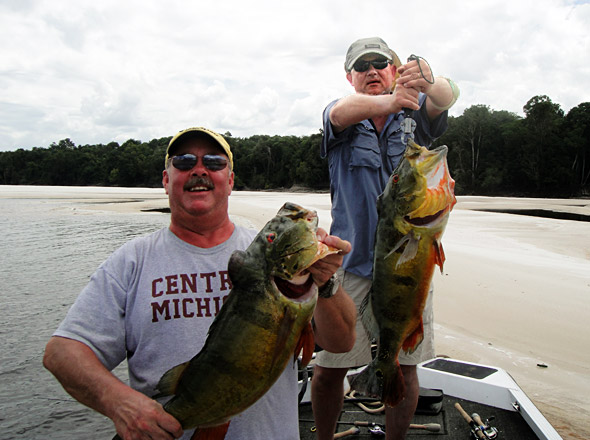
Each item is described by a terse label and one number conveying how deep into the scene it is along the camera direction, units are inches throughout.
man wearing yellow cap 78.3
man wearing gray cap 114.6
